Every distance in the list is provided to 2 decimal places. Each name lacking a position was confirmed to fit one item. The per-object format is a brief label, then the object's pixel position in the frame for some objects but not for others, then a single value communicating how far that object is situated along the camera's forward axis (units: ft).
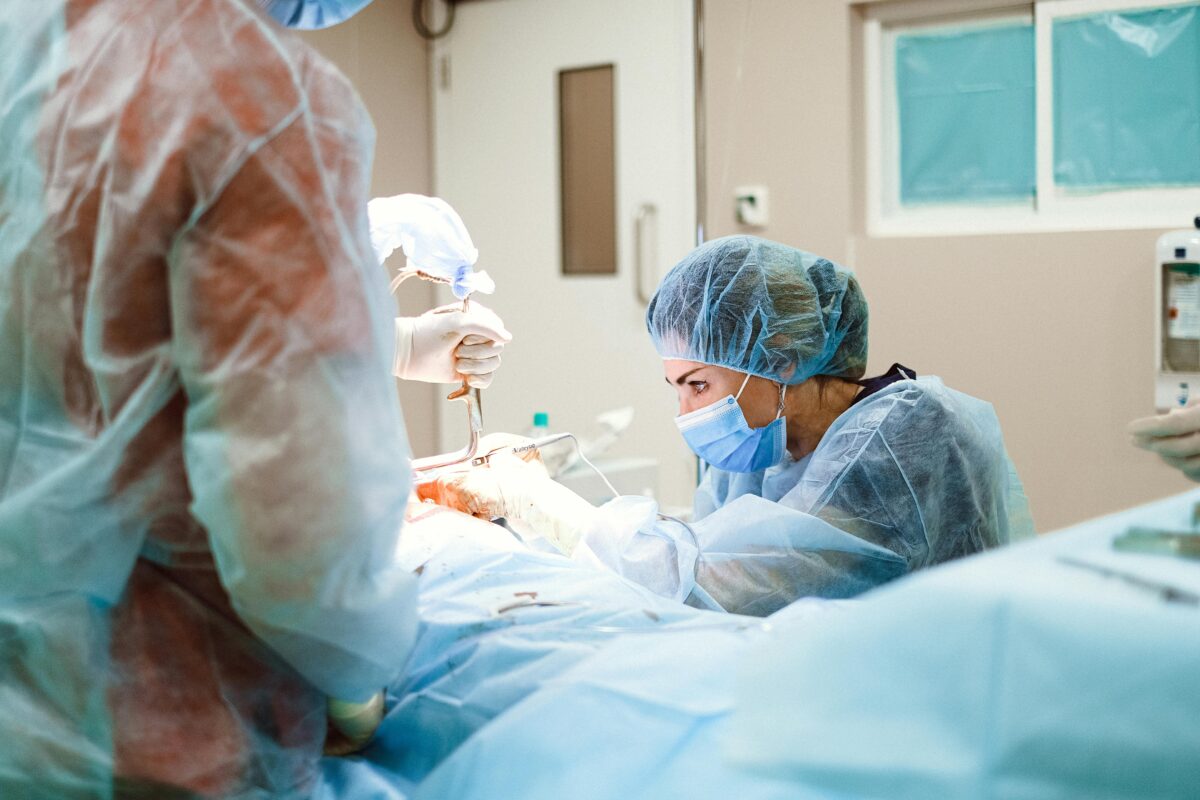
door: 11.51
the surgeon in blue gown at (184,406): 2.59
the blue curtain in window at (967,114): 10.02
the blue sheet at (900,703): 2.06
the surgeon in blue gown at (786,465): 4.97
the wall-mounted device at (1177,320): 8.91
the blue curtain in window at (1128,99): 9.45
